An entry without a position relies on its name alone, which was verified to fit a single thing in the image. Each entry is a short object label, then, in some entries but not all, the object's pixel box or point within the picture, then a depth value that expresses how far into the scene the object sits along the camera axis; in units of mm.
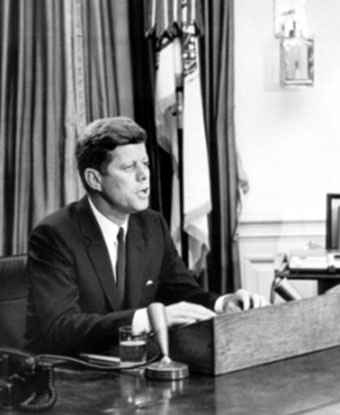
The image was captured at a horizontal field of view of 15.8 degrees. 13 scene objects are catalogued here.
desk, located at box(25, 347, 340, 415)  2228
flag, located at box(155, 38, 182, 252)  6234
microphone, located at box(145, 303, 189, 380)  2558
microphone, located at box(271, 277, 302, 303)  3270
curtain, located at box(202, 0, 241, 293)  6681
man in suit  3493
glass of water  2735
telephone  2271
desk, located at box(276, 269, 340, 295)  5358
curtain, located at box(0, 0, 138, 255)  5649
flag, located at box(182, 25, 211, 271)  6325
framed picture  6658
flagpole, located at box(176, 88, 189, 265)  6398
